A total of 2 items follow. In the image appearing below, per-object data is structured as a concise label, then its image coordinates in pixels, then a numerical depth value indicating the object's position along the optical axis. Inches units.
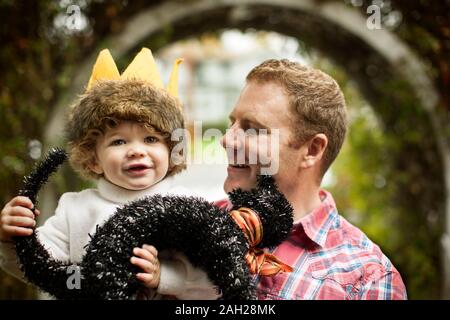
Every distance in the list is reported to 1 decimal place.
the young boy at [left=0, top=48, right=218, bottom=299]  45.0
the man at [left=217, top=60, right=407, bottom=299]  52.3
